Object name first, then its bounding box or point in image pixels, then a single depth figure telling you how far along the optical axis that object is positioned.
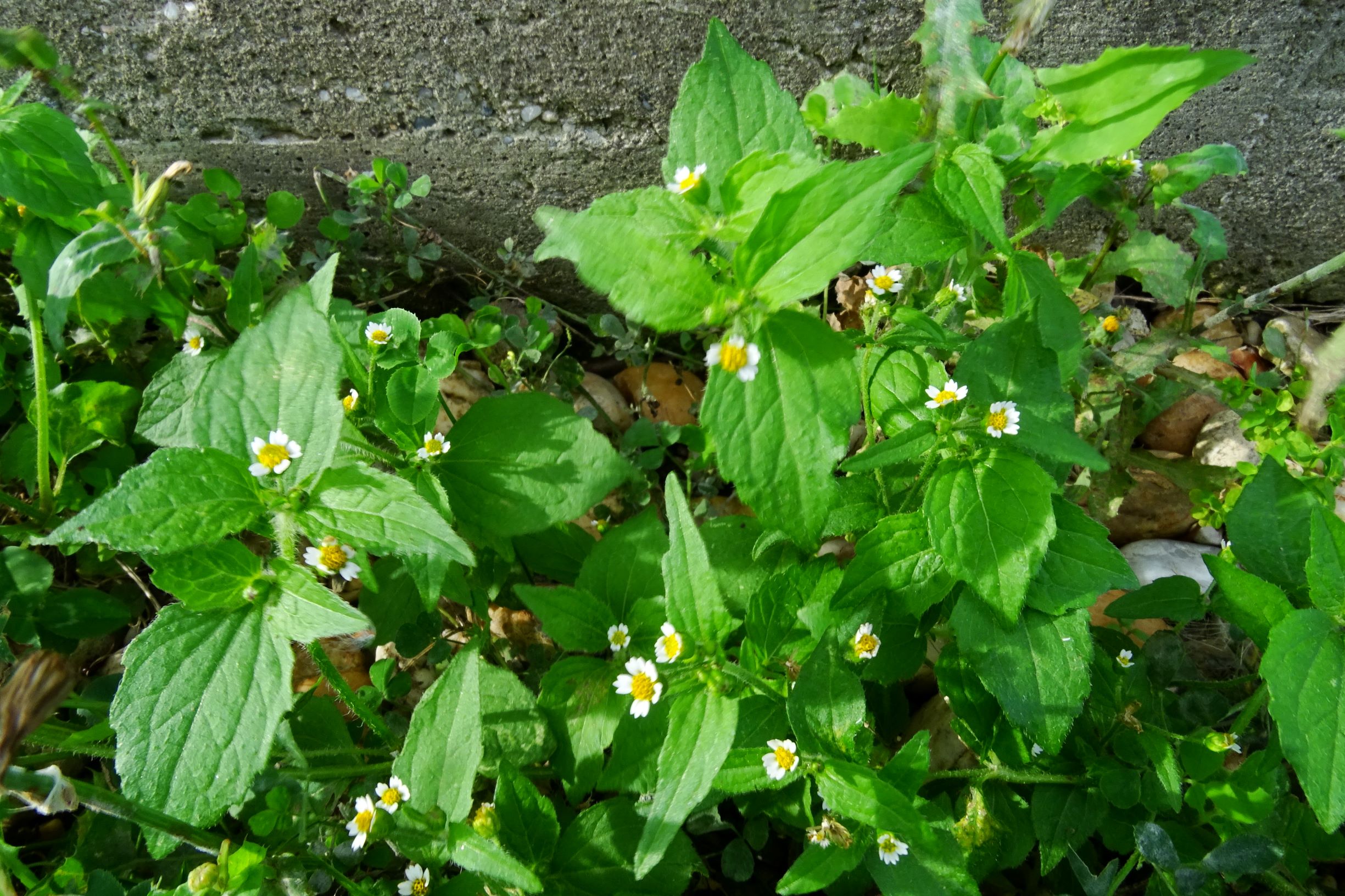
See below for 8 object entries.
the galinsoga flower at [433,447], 0.24
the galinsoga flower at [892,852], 0.22
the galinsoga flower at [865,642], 0.24
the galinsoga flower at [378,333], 0.25
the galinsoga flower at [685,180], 0.23
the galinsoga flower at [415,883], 0.23
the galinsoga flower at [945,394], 0.23
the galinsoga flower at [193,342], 0.27
